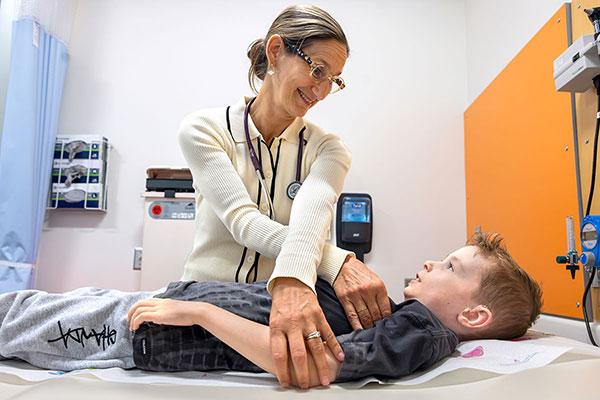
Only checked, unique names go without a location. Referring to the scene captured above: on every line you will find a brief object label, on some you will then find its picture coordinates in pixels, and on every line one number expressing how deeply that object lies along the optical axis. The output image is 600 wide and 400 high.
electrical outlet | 2.80
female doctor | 1.04
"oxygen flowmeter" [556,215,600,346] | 1.28
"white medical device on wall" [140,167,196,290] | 2.60
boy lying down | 0.91
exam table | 0.75
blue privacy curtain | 2.45
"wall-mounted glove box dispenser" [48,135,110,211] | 2.81
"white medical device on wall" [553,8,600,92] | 1.32
